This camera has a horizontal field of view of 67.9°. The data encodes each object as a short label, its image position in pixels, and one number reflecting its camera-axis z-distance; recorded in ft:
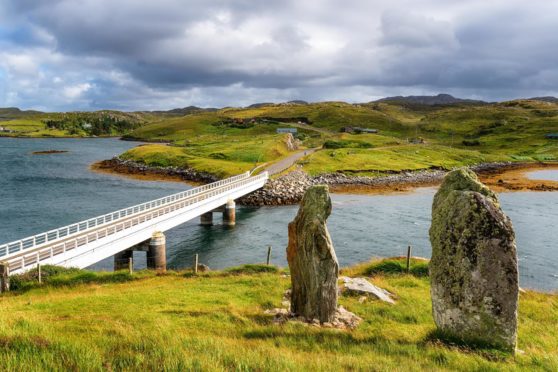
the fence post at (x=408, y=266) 93.65
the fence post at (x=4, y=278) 82.48
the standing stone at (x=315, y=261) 54.42
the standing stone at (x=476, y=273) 42.75
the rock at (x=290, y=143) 471.21
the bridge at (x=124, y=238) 96.28
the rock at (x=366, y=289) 68.33
